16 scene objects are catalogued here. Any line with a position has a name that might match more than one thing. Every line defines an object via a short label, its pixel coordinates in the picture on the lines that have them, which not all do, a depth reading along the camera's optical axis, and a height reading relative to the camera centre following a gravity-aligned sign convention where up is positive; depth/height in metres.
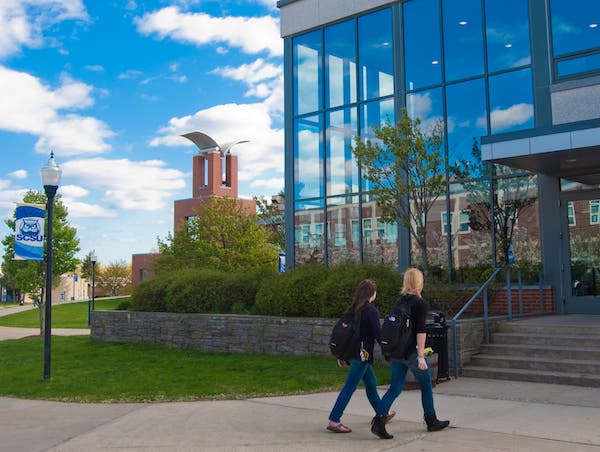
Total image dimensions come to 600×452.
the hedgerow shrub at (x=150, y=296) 18.48 -0.23
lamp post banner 12.48 +1.08
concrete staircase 10.16 -1.19
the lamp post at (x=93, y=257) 38.30 +1.83
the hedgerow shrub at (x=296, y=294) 14.06 -0.19
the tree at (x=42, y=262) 28.30 +1.35
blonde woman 6.88 -0.88
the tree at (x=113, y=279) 88.75 +1.26
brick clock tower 63.41 +11.03
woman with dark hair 7.09 -0.78
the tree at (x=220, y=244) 31.41 +2.04
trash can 10.43 -0.93
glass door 14.16 +0.64
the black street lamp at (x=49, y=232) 11.98 +1.02
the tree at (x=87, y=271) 80.38 +2.27
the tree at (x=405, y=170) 14.99 +2.62
